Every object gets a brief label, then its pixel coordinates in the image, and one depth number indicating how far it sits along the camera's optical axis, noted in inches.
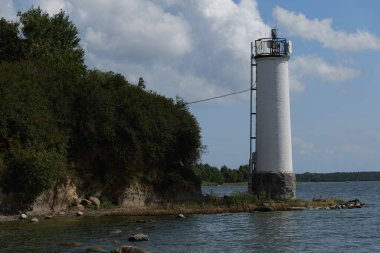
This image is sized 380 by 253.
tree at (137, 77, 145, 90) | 2061.5
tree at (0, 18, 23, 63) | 2119.8
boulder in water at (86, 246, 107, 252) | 1002.2
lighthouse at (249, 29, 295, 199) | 1940.2
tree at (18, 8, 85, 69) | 2138.3
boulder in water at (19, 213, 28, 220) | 1530.8
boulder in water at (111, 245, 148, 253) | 948.6
